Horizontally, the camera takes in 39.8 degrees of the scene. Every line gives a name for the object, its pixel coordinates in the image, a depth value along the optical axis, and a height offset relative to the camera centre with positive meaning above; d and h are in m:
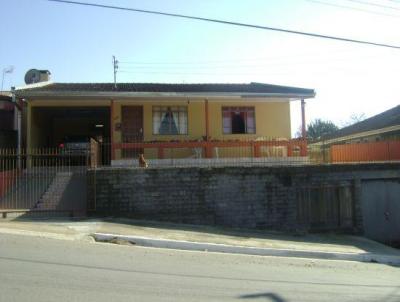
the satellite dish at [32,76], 29.19 +5.71
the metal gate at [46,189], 16.95 -0.19
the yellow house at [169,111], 22.98 +3.17
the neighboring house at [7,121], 24.78 +2.87
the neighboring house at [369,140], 24.98 +2.51
